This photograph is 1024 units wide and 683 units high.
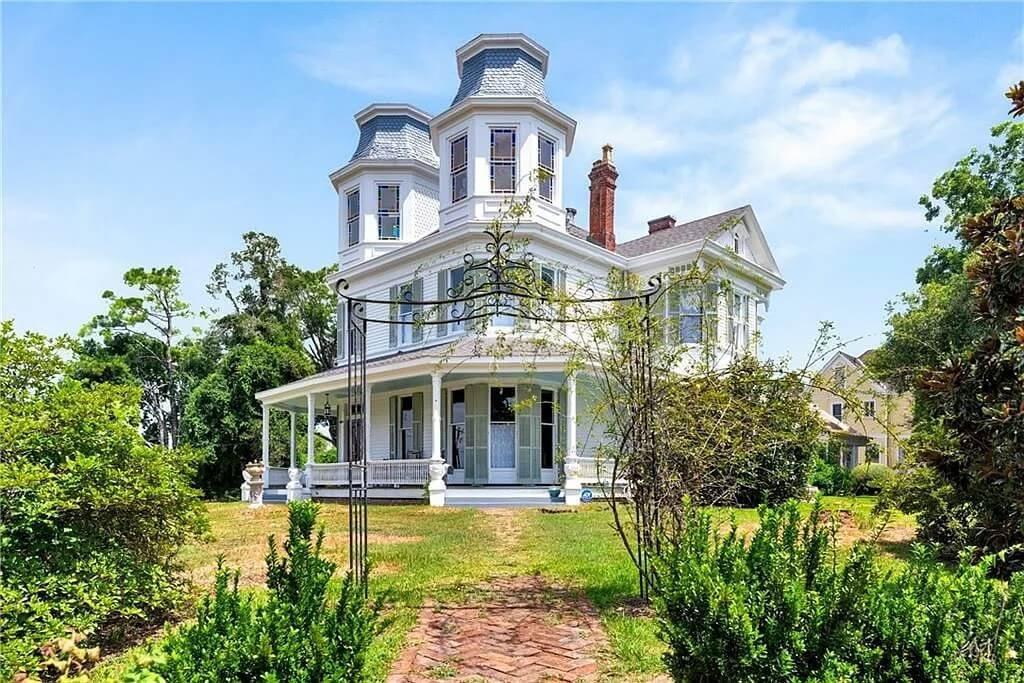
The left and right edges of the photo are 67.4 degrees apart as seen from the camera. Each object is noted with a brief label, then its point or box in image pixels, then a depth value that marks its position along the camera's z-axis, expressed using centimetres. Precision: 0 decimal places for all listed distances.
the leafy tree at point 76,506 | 539
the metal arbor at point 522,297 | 719
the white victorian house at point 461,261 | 1948
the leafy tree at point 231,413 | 2750
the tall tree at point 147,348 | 3309
